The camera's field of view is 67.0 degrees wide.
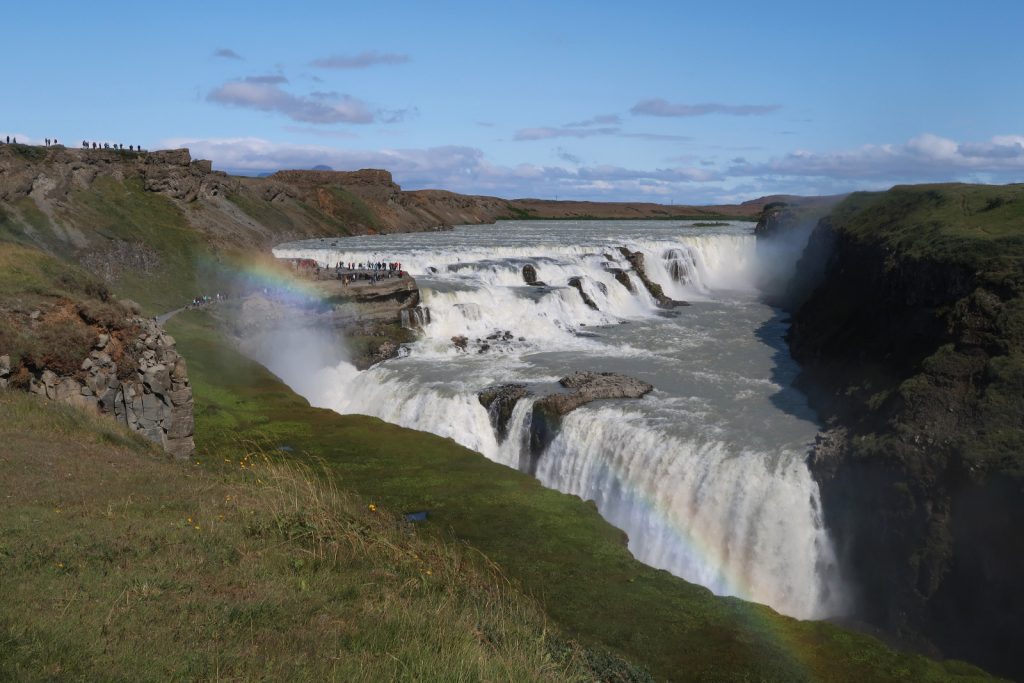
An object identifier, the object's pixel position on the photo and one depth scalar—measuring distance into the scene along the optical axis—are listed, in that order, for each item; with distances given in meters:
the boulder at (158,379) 22.09
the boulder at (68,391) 19.89
